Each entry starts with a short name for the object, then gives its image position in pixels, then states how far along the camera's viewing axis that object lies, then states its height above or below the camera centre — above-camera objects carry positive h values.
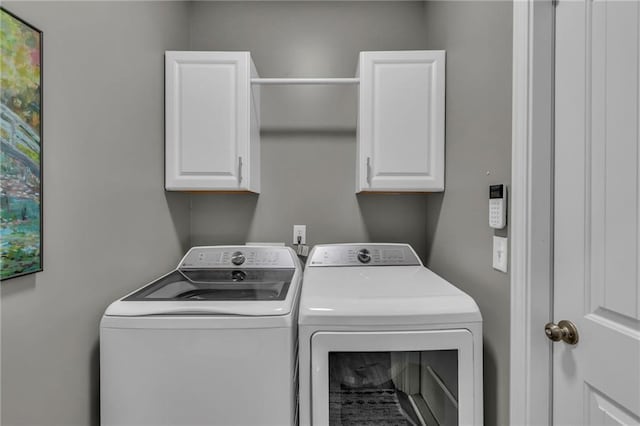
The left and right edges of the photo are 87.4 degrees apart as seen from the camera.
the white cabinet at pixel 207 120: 1.79 +0.49
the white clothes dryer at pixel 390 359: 1.16 -0.52
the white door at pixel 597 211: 0.80 +0.00
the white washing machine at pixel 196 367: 1.14 -0.53
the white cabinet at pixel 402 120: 1.77 +0.49
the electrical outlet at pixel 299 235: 2.15 -0.15
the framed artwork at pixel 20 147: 0.89 +0.18
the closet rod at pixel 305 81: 1.86 +0.73
